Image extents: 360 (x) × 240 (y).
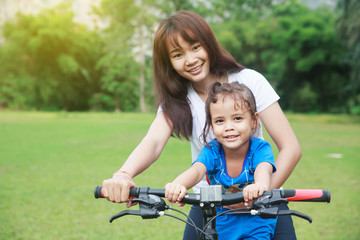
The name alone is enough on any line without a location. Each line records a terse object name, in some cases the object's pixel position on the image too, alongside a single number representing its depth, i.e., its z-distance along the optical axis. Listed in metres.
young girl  2.05
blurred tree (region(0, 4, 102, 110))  38.50
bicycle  1.60
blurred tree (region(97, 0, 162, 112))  38.50
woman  2.35
